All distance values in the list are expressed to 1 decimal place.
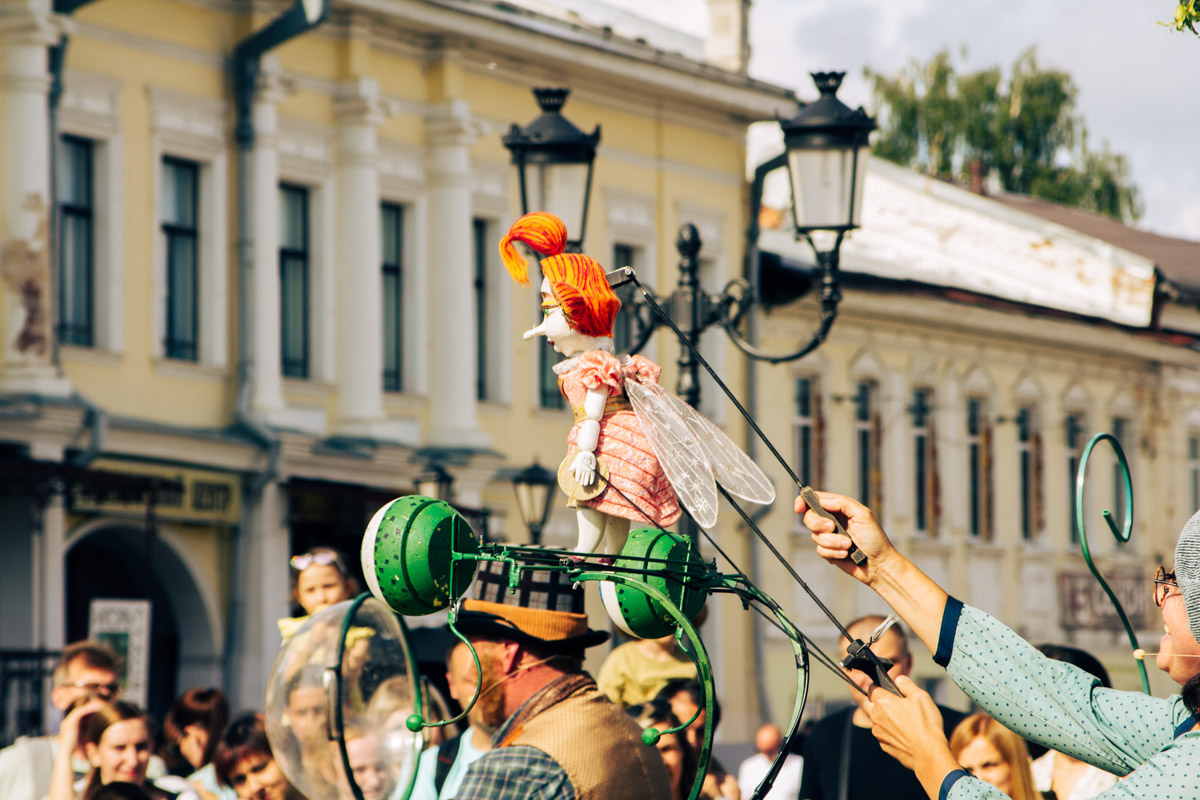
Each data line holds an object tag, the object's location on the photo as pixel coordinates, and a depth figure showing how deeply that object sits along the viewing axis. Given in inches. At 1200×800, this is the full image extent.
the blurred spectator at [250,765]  469.0
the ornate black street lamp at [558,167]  645.8
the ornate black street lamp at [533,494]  1158.4
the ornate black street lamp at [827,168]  686.8
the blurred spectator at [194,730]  552.2
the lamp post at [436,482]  1095.0
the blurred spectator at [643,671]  557.9
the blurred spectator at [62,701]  471.3
